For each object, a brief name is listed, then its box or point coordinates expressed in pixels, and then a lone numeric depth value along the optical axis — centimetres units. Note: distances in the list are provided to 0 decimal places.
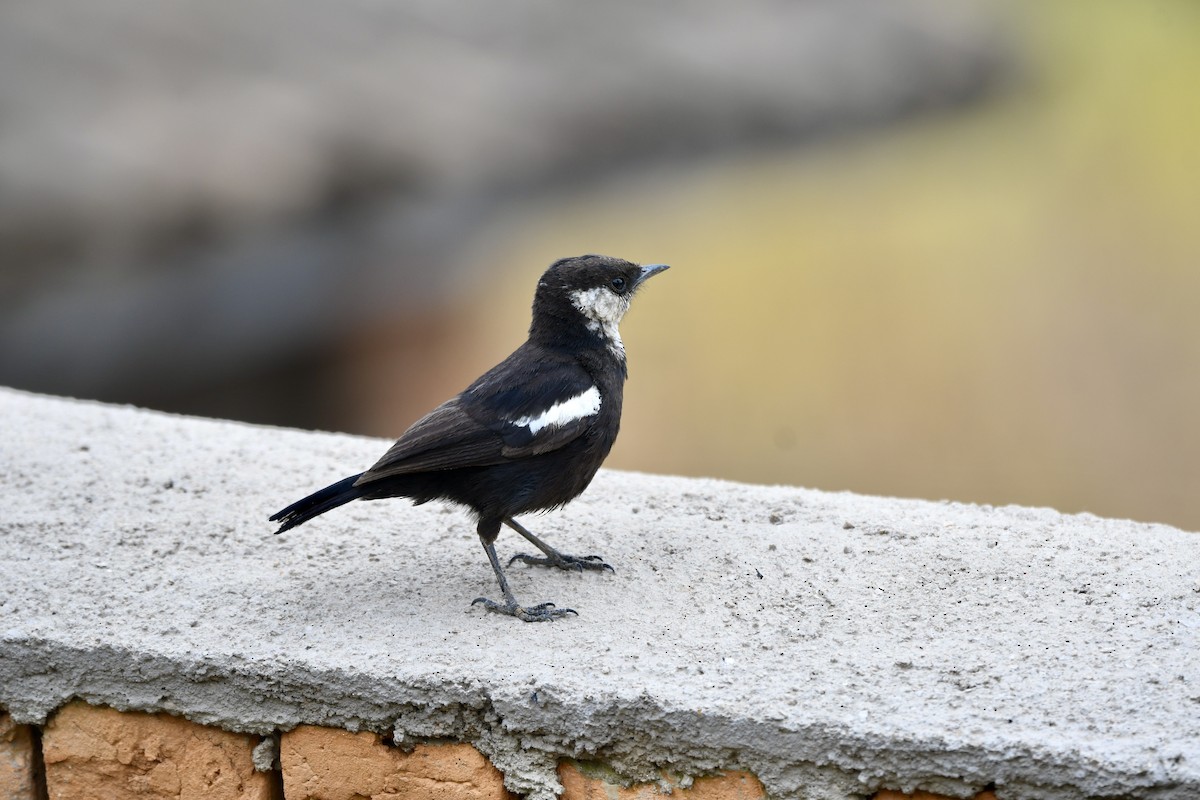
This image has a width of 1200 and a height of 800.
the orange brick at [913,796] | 494
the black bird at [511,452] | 650
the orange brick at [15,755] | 600
